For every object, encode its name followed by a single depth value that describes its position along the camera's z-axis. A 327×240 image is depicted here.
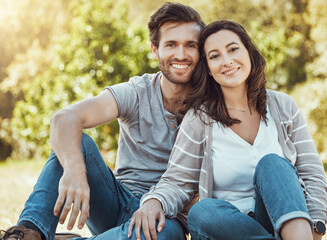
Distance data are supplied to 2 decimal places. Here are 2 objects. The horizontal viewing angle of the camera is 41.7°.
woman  2.01
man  2.15
